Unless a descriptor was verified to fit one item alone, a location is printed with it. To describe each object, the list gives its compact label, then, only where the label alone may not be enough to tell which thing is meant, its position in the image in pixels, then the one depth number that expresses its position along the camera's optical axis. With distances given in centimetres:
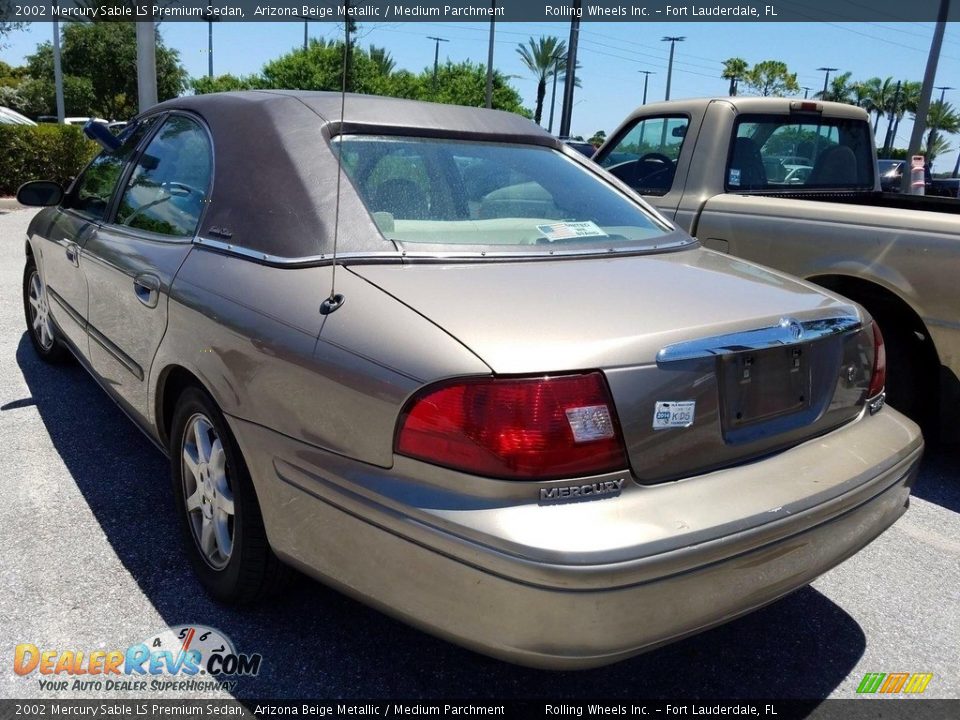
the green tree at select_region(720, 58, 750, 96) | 7069
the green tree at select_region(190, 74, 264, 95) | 3556
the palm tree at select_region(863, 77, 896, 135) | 8362
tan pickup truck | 373
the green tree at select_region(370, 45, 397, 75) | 4144
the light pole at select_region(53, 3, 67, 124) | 2446
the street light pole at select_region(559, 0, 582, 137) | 2339
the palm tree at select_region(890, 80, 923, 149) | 8050
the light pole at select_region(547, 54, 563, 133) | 5440
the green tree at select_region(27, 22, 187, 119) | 4459
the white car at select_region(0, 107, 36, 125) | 2659
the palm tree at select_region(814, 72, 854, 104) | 6918
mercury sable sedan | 179
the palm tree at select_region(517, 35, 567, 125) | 5394
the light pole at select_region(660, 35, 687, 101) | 6384
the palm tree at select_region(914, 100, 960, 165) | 7493
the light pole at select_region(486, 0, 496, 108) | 3278
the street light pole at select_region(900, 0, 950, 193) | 1762
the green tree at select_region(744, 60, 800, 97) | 6435
